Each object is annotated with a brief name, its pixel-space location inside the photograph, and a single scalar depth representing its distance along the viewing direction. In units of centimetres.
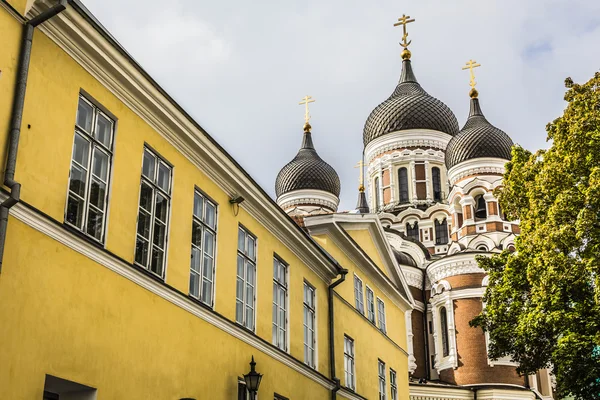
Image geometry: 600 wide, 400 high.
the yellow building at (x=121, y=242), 859
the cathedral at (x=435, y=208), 3859
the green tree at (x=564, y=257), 1666
